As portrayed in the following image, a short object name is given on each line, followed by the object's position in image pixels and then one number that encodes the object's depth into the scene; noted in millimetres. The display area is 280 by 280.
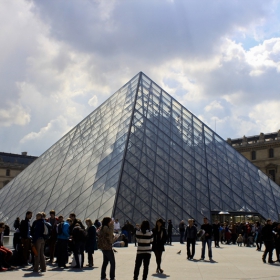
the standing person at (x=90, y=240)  8965
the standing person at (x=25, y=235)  8460
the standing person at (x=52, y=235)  9170
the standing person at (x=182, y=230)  16255
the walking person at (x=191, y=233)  10292
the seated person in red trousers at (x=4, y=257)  8071
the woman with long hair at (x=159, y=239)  8133
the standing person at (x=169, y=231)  15598
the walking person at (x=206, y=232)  10611
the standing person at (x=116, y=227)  14438
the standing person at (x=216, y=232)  14506
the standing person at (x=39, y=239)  8007
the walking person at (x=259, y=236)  14796
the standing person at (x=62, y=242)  8676
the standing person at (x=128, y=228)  15282
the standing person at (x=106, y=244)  6897
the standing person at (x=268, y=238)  9984
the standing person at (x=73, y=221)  9080
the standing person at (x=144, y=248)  6619
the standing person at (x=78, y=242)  8574
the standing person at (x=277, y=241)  10417
